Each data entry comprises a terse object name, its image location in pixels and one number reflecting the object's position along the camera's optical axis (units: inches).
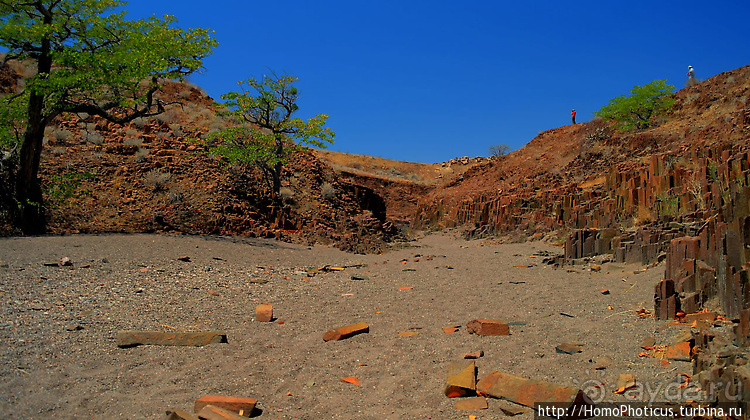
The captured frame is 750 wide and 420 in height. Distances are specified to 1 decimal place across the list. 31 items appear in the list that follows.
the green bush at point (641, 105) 1187.9
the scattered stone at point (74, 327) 231.5
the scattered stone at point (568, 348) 195.3
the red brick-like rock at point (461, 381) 164.7
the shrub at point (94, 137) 775.7
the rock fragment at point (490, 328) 227.6
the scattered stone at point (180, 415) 143.0
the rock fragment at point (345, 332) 237.0
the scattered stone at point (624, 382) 154.6
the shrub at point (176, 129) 894.7
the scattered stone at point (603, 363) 175.0
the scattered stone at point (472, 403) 154.8
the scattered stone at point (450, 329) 240.6
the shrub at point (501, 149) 2050.9
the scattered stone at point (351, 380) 184.8
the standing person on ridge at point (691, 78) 1273.0
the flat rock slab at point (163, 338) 220.4
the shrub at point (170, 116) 1058.9
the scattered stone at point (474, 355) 199.9
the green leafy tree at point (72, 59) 524.4
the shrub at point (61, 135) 751.1
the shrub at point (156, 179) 668.7
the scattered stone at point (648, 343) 188.7
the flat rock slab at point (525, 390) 144.0
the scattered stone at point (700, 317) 195.8
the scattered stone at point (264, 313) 276.2
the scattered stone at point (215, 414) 146.5
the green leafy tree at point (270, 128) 777.6
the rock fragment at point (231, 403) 157.9
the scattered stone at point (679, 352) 169.6
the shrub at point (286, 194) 826.7
